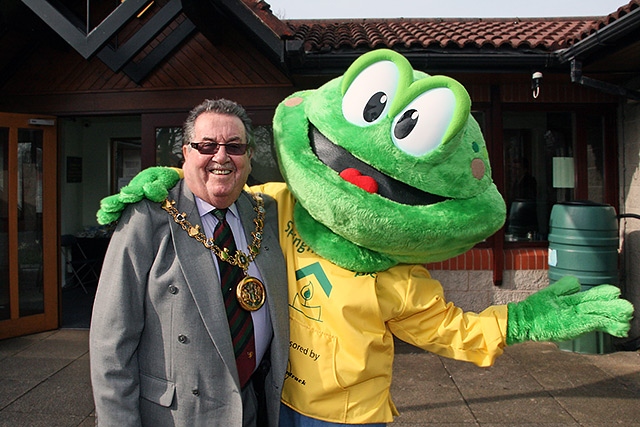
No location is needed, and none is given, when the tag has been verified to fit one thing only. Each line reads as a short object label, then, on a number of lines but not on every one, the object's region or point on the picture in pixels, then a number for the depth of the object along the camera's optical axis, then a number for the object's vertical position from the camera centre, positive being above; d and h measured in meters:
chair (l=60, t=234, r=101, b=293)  8.18 -0.64
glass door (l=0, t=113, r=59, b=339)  5.76 +0.00
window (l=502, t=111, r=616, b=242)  5.99 +0.65
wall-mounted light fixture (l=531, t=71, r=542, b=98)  5.05 +1.41
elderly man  1.72 -0.29
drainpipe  4.95 +1.35
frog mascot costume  1.79 -0.06
